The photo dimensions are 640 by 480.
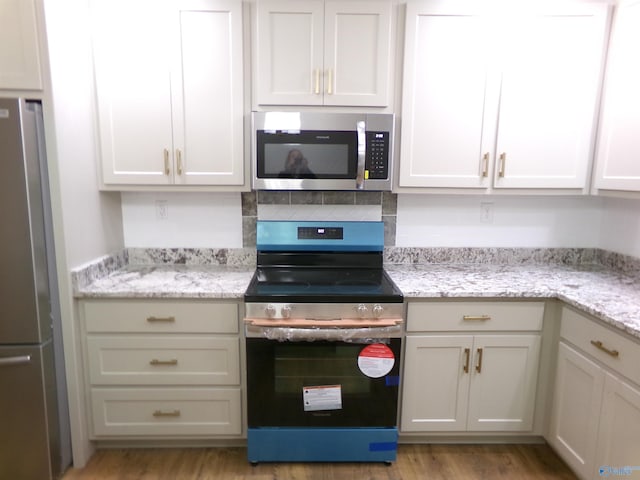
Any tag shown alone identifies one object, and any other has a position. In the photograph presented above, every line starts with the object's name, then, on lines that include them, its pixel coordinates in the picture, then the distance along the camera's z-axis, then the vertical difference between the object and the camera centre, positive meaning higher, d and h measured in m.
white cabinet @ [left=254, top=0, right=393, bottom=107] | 1.89 +0.61
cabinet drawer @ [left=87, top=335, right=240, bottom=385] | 1.86 -0.88
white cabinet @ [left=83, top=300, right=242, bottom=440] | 1.85 -0.92
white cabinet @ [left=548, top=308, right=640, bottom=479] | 1.45 -0.89
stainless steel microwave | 1.92 +0.13
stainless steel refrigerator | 1.54 -0.57
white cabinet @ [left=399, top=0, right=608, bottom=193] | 1.93 +0.43
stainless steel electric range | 1.76 -0.88
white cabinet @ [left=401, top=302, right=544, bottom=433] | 1.88 -0.91
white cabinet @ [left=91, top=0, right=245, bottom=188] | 1.88 +0.41
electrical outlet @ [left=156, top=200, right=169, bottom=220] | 2.31 -0.20
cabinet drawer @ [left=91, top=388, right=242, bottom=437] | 1.90 -1.15
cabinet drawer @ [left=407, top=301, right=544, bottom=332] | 1.87 -0.65
